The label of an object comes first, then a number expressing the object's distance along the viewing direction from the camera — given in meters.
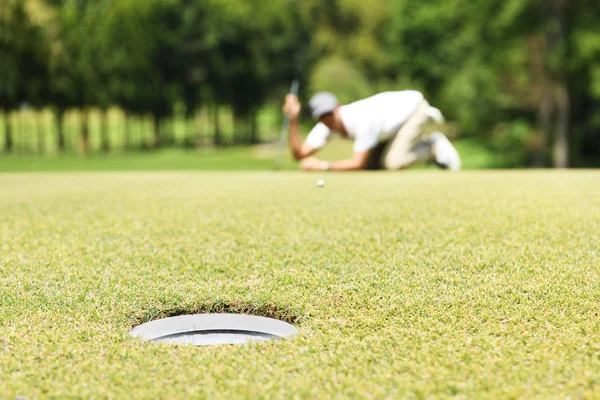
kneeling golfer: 11.09
